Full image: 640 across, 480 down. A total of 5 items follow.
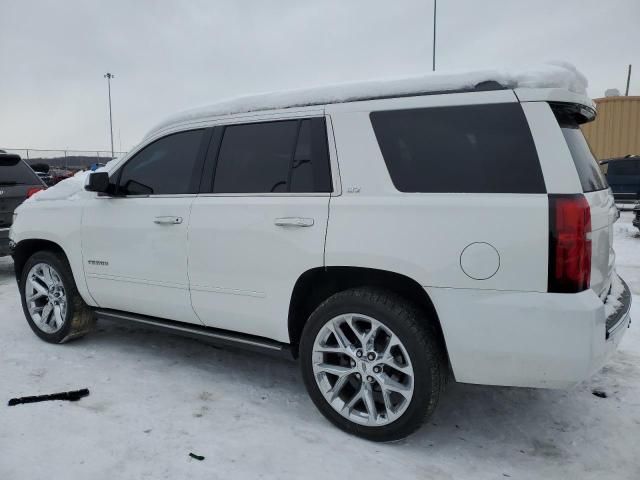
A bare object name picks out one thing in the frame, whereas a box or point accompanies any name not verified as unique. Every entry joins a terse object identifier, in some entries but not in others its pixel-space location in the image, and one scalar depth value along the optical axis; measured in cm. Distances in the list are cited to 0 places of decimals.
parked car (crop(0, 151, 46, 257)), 687
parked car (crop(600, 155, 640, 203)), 1588
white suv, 233
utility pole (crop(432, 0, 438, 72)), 1623
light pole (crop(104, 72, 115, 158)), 4848
